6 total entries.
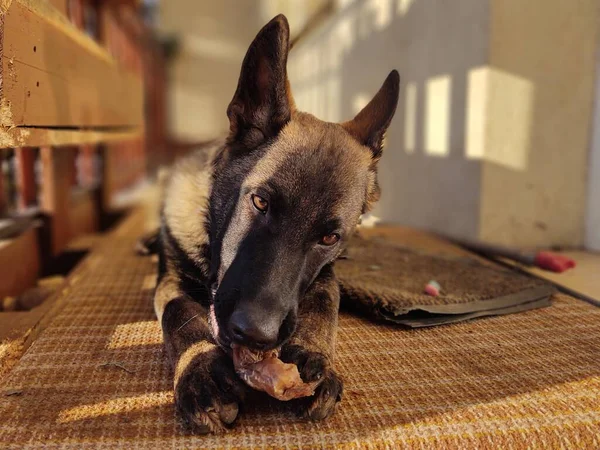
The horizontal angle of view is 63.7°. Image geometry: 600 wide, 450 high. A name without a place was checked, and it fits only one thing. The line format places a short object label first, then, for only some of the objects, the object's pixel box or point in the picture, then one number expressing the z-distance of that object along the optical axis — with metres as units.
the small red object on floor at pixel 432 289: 0.60
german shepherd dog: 0.36
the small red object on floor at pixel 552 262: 0.73
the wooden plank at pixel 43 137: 0.41
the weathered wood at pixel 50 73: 0.41
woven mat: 0.33
